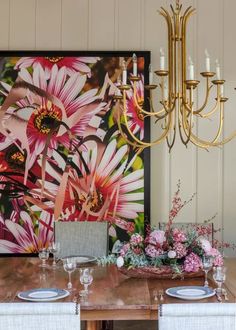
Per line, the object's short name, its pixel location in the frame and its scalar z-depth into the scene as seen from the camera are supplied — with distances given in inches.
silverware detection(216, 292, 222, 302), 95.1
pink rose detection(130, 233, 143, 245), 114.3
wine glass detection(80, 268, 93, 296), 98.4
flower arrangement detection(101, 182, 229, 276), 109.6
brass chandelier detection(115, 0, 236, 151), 109.6
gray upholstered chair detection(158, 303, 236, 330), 71.9
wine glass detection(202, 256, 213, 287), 105.5
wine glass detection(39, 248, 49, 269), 125.7
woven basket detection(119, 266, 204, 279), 109.4
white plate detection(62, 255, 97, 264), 129.2
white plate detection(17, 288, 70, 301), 94.2
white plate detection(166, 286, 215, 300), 95.3
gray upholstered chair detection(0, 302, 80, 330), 72.4
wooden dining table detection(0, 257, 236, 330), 92.0
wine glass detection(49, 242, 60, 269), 125.1
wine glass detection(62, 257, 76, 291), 103.3
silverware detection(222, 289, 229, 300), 96.9
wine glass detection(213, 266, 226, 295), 100.0
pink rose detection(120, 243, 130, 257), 113.1
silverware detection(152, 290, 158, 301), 95.1
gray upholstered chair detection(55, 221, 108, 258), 145.1
